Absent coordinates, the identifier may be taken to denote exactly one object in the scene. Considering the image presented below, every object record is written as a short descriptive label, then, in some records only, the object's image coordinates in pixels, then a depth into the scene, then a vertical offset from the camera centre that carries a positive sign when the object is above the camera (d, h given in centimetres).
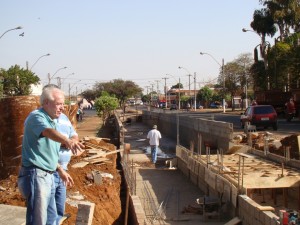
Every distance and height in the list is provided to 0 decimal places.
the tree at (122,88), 11894 +268
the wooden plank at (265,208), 835 -193
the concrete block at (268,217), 778 -195
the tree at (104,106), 5372 -81
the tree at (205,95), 10044 +61
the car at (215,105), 9194 -140
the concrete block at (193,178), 1642 -279
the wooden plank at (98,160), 1425 -185
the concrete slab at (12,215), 621 -157
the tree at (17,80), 4222 +181
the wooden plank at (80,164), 1259 -174
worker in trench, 2056 -173
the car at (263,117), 2633 -107
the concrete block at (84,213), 537 -129
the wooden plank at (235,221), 965 -248
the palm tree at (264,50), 5287 +536
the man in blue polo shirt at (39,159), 428 -53
